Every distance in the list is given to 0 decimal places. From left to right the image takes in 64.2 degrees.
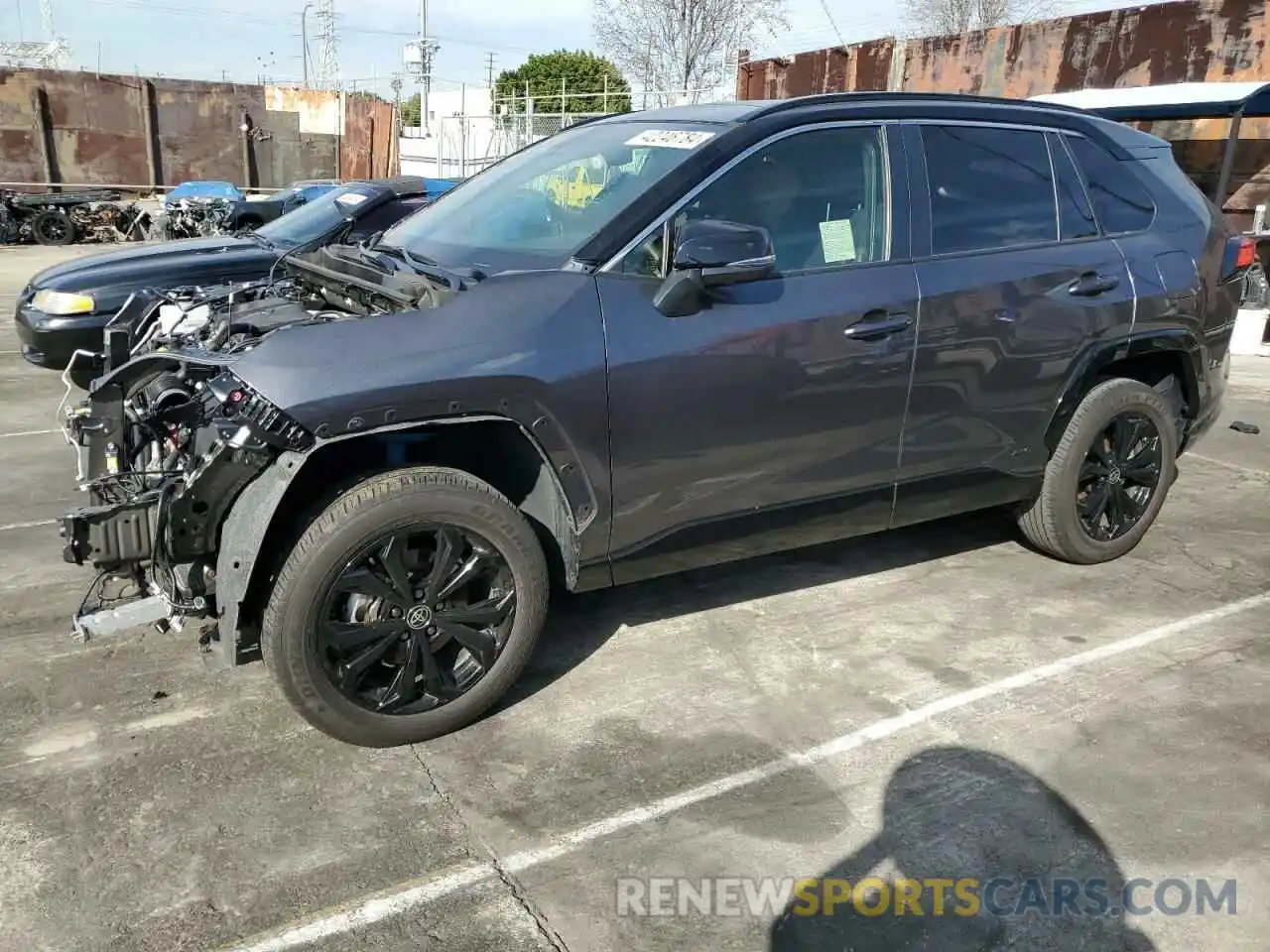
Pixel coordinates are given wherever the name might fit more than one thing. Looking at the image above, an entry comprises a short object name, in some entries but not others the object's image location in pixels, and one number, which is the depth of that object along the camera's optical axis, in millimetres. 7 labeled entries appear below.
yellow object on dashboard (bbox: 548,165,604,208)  3641
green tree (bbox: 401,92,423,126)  51650
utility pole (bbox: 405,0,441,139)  45312
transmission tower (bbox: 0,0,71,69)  44469
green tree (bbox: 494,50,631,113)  42562
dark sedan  6344
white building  25859
